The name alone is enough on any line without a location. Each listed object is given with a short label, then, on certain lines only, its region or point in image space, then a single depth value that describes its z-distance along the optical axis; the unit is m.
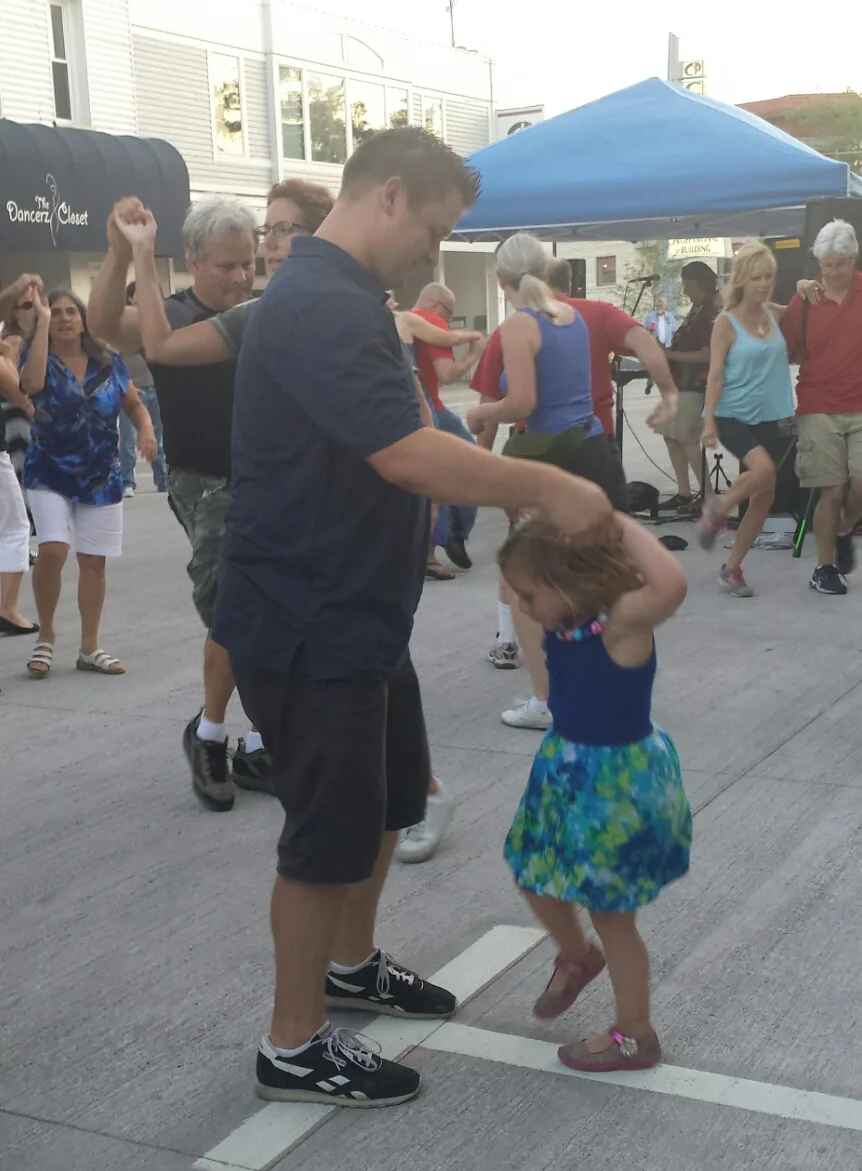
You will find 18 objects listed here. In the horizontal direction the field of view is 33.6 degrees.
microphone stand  11.66
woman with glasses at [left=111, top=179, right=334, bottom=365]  3.88
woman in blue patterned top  6.60
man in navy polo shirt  2.52
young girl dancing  2.73
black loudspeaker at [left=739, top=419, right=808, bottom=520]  10.07
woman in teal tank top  8.16
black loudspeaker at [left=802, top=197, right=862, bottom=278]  9.91
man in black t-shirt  4.47
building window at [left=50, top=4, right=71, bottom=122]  22.98
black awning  20.64
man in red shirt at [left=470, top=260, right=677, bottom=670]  6.26
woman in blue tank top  5.39
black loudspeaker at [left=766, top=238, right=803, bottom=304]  10.77
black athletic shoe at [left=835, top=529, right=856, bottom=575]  8.31
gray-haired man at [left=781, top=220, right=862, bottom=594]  8.01
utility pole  25.92
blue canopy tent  10.16
